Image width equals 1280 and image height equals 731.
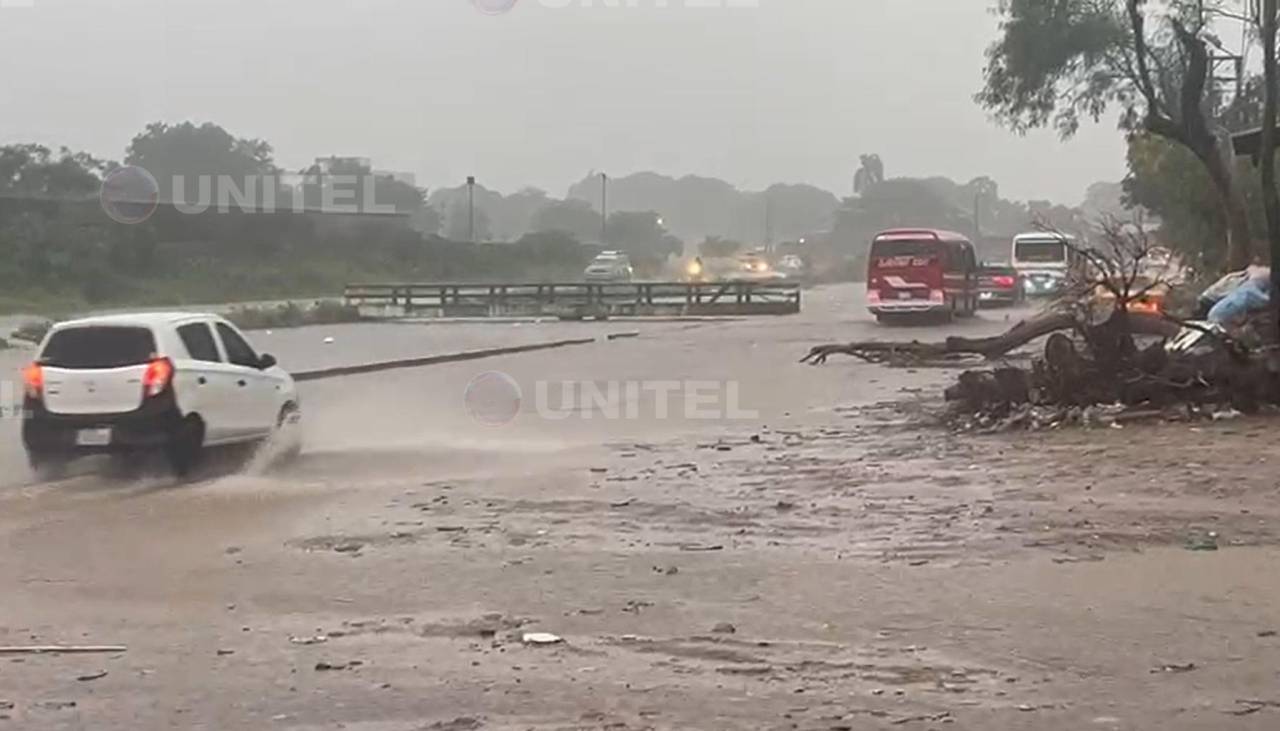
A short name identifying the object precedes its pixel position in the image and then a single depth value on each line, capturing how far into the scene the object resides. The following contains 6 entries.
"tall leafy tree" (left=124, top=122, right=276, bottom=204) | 95.88
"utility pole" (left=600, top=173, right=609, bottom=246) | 111.75
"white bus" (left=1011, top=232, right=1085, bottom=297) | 58.94
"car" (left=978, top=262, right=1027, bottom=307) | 58.16
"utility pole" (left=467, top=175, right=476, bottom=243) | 93.82
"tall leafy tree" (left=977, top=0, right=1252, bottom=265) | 38.53
